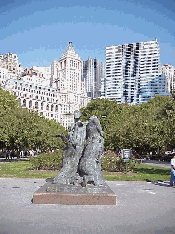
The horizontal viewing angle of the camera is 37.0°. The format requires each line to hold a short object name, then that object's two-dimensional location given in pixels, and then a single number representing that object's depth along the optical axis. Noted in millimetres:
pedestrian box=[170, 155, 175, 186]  13688
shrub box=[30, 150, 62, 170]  20000
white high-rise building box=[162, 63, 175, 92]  169600
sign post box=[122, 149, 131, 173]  18281
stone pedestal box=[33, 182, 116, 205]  8406
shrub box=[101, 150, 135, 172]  19672
